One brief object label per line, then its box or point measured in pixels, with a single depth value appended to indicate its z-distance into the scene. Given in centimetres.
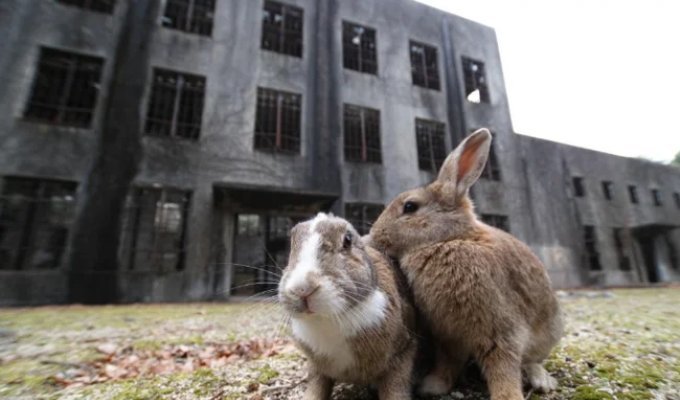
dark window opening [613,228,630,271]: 1887
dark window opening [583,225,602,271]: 1767
